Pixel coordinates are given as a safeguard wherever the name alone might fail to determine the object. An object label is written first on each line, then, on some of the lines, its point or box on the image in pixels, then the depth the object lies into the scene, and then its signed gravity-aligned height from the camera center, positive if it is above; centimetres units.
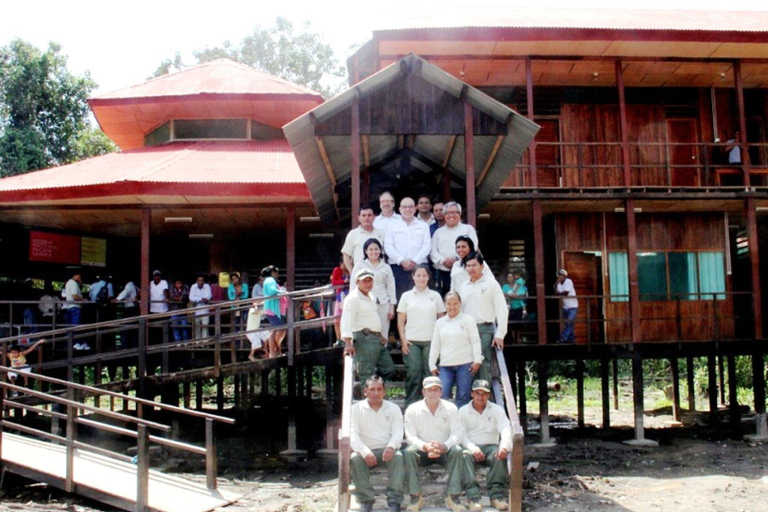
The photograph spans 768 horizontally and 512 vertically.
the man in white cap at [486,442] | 728 -131
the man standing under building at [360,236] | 879 +84
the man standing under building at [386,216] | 912 +111
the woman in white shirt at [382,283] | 842 +28
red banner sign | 1603 +139
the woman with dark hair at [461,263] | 816 +48
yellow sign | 1759 +140
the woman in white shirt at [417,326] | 812 -19
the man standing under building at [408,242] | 900 +79
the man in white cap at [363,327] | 805 -19
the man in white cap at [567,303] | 1459 +8
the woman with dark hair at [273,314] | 1229 -7
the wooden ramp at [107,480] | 909 -214
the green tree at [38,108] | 2877 +802
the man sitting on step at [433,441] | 724 -129
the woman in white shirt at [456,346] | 784 -39
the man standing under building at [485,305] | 809 +3
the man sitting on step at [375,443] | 725 -130
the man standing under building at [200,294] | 1438 +31
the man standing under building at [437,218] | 957 +114
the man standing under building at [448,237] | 893 +83
